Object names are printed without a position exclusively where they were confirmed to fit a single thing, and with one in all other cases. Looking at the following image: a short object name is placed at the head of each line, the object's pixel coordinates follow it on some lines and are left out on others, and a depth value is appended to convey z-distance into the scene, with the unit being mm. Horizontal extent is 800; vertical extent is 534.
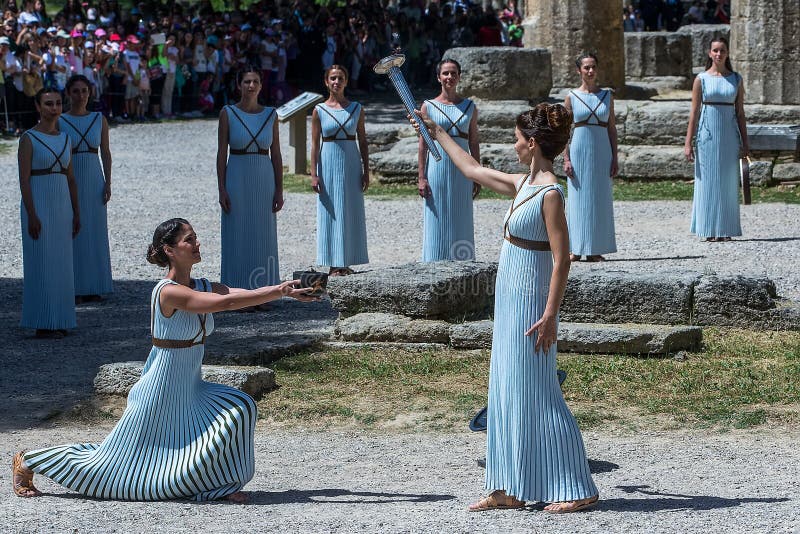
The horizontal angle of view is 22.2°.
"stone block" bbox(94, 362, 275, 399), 11674
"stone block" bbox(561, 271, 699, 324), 14122
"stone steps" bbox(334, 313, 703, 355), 12872
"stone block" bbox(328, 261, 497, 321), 14040
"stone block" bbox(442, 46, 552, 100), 27985
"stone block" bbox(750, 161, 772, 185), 24871
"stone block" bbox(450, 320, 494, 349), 13426
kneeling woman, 8908
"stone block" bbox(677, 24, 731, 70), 42214
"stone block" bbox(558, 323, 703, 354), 12836
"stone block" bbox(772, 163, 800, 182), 24800
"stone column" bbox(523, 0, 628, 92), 28976
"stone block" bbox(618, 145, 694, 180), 25720
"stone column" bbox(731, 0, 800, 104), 26593
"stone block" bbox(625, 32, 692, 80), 37566
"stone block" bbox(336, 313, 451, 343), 13721
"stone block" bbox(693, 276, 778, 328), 14040
